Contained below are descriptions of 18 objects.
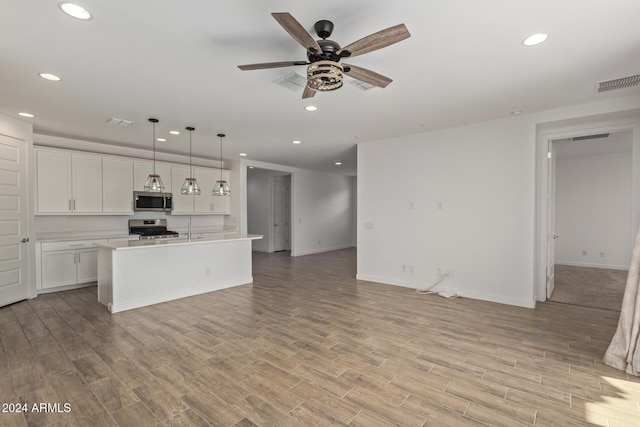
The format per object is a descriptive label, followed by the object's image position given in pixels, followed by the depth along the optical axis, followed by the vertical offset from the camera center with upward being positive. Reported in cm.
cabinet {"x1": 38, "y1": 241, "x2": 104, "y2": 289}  489 -91
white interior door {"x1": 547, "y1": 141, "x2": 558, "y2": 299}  455 -5
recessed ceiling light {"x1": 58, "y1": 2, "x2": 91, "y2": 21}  193 +135
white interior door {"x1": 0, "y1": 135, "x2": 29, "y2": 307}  421 -16
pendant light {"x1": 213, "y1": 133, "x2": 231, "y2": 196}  505 +38
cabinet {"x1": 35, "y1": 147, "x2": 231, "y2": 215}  511 +57
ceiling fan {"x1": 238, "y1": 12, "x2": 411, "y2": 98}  180 +109
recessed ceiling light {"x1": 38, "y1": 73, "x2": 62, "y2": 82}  292 +135
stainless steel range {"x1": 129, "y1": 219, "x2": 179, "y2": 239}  632 -37
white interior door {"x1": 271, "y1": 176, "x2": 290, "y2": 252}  1009 +0
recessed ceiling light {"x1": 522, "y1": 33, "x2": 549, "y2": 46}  225 +134
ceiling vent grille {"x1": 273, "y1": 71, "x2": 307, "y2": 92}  289 +132
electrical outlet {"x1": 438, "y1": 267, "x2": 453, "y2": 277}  491 -102
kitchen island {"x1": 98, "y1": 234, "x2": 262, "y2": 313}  410 -91
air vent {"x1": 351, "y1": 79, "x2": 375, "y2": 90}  302 +132
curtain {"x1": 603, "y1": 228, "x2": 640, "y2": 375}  260 -106
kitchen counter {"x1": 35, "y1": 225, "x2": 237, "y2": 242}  508 -45
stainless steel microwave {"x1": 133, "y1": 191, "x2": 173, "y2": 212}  617 +21
